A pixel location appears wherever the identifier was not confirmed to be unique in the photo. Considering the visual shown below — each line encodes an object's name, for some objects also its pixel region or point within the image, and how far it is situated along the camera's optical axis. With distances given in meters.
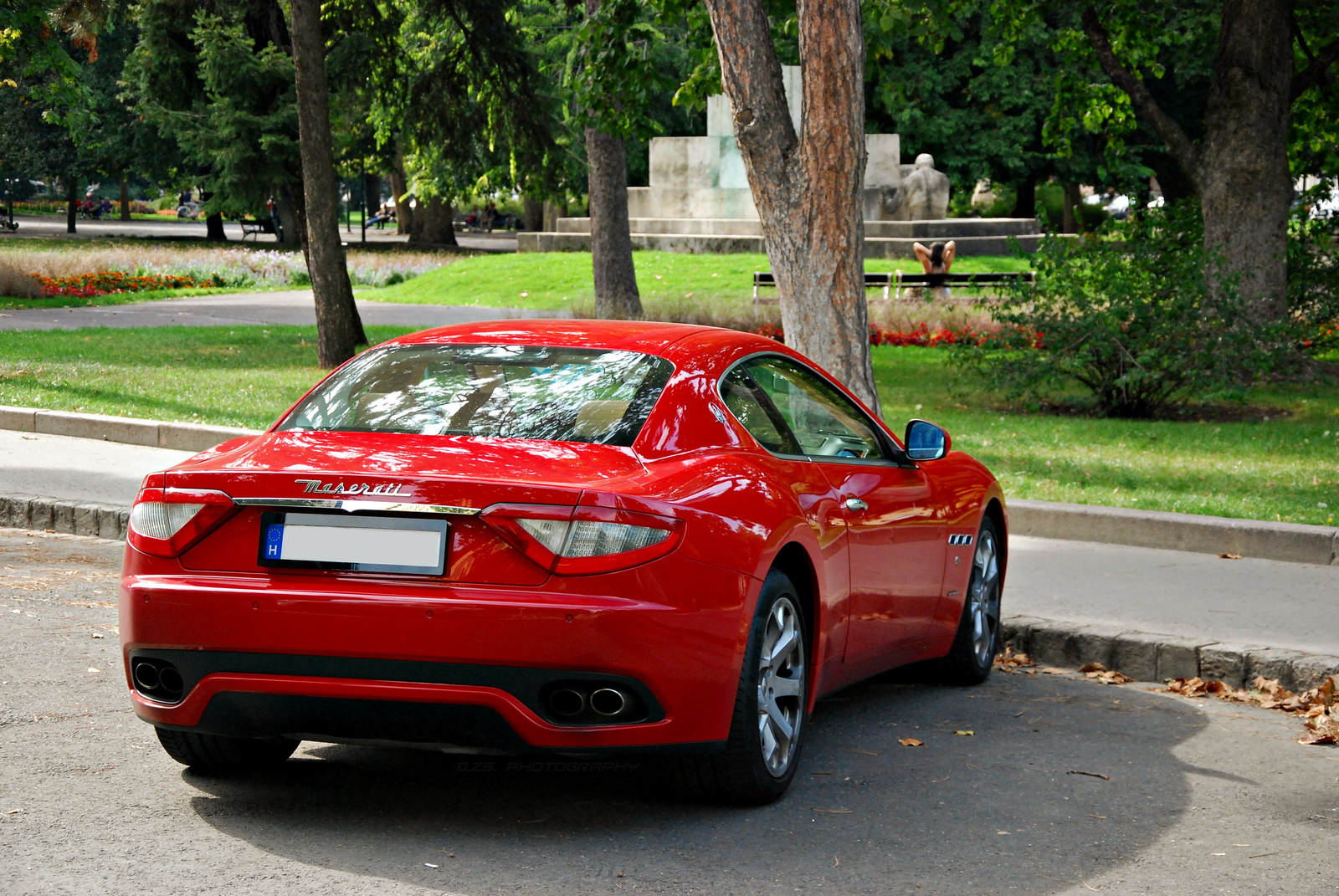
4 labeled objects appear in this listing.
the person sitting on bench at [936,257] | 26.31
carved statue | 34.44
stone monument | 33.59
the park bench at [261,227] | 67.31
